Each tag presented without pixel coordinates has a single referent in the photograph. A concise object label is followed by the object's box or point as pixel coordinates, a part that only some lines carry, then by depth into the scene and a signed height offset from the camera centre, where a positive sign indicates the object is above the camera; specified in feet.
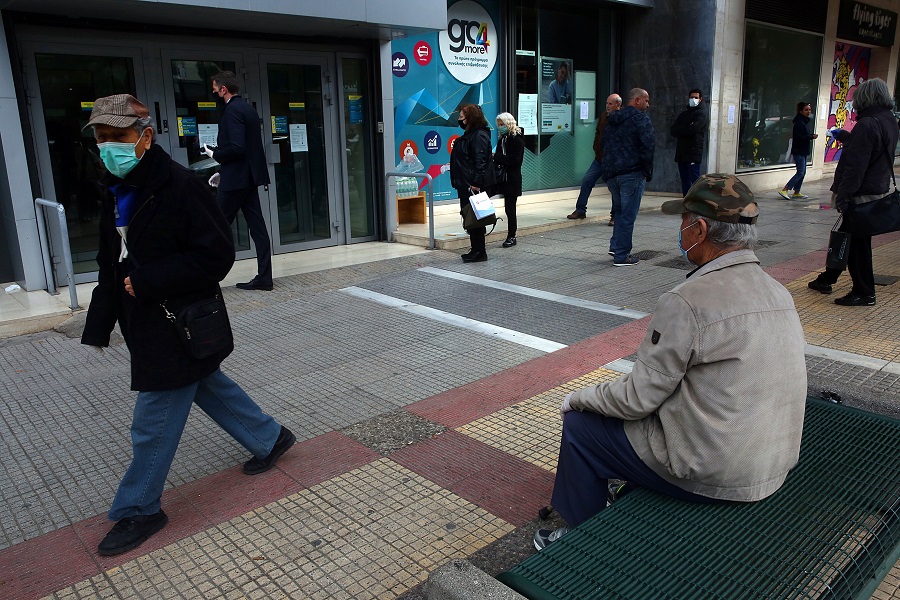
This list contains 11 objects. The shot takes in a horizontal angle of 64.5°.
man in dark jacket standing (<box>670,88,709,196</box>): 40.27 -0.79
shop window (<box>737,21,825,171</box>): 50.96 +2.30
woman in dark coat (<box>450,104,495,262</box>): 26.91 -1.14
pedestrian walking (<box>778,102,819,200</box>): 46.65 -1.49
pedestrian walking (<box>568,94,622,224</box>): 37.65 -3.18
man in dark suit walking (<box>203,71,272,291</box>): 23.18 -1.05
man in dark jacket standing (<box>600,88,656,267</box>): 26.22 -1.26
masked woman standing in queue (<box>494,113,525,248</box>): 29.55 -1.26
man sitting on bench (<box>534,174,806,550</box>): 7.63 -2.74
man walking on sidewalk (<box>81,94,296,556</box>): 9.73 -1.91
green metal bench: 6.93 -4.36
